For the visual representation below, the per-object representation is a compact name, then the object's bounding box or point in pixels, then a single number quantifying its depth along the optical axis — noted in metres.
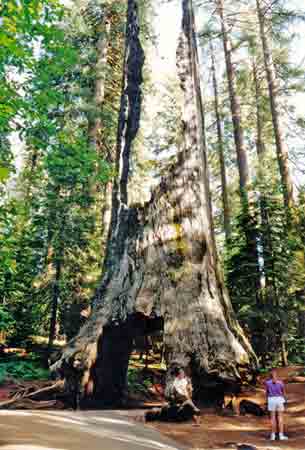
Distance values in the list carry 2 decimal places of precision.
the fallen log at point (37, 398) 8.38
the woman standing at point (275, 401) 6.85
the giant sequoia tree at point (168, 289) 8.76
